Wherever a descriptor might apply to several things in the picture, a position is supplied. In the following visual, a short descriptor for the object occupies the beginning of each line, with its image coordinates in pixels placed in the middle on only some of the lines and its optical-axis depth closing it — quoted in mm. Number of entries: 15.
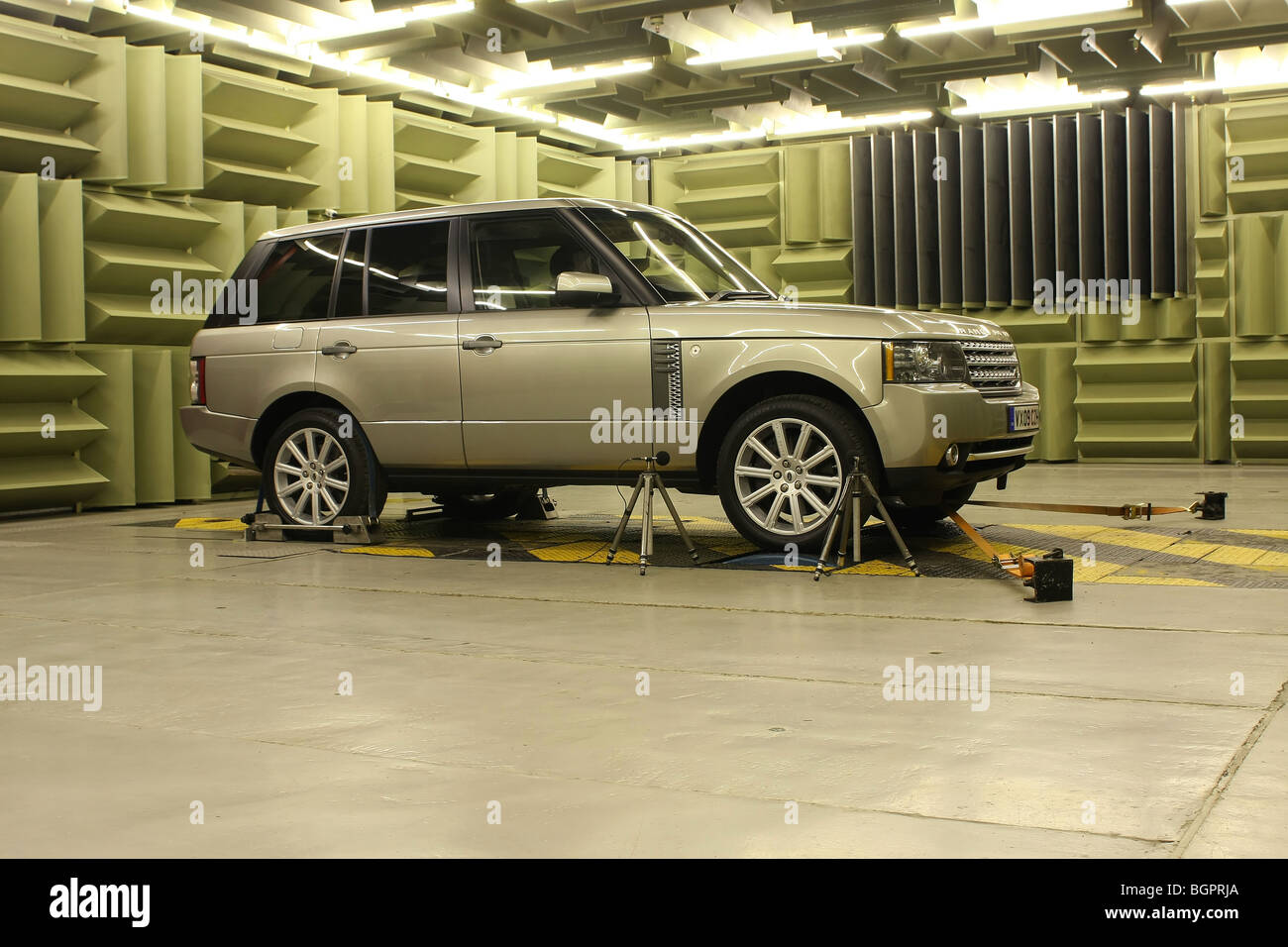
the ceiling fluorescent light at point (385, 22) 10320
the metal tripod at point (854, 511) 5312
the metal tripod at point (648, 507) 5621
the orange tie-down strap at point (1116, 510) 6215
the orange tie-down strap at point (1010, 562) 4908
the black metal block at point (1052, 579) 4602
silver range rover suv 5723
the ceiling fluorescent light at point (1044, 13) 10461
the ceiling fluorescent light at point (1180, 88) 13117
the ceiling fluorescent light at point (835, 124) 15047
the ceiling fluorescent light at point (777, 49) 11500
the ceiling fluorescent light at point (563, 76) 12242
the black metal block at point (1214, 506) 7043
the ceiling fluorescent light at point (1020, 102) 13883
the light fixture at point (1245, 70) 12859
